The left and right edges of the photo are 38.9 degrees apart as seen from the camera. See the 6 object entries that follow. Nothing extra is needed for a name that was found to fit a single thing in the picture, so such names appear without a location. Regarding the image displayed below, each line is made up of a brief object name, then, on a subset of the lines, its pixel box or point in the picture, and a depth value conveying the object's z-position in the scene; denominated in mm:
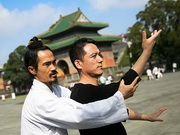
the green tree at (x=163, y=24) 31219
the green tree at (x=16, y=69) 37906
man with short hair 2033
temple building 33500
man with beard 1715
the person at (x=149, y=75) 24577
